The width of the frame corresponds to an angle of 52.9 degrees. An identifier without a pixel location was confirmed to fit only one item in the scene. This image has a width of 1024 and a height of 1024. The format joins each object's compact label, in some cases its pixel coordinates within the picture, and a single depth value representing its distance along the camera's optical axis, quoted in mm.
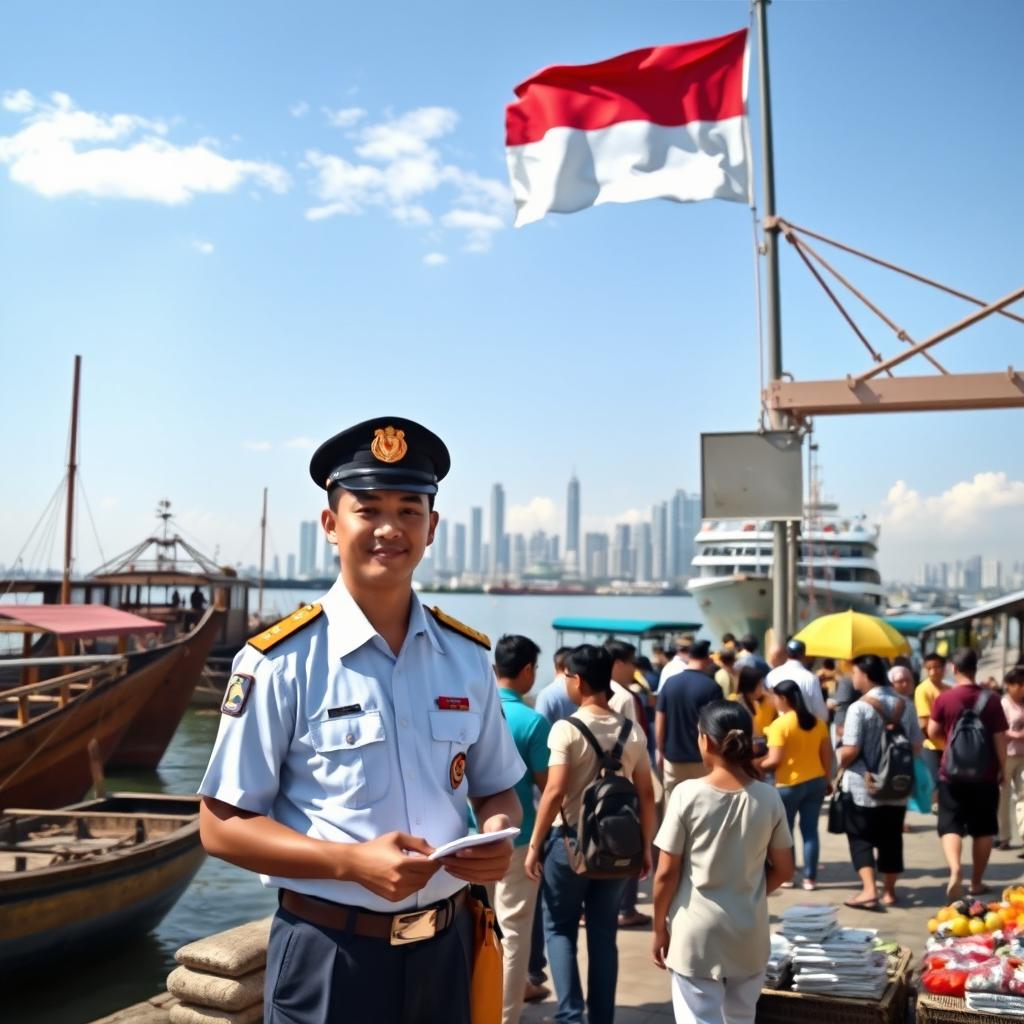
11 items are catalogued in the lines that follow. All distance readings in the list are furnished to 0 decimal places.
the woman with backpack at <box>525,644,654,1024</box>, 4547
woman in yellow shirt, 7371
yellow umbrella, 11828
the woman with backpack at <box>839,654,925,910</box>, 6859
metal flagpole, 9250
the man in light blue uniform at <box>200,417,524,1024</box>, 1990
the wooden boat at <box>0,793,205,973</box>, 7848
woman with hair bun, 3789
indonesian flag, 10797
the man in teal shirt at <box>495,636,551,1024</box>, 4754
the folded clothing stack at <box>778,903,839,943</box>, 4727
